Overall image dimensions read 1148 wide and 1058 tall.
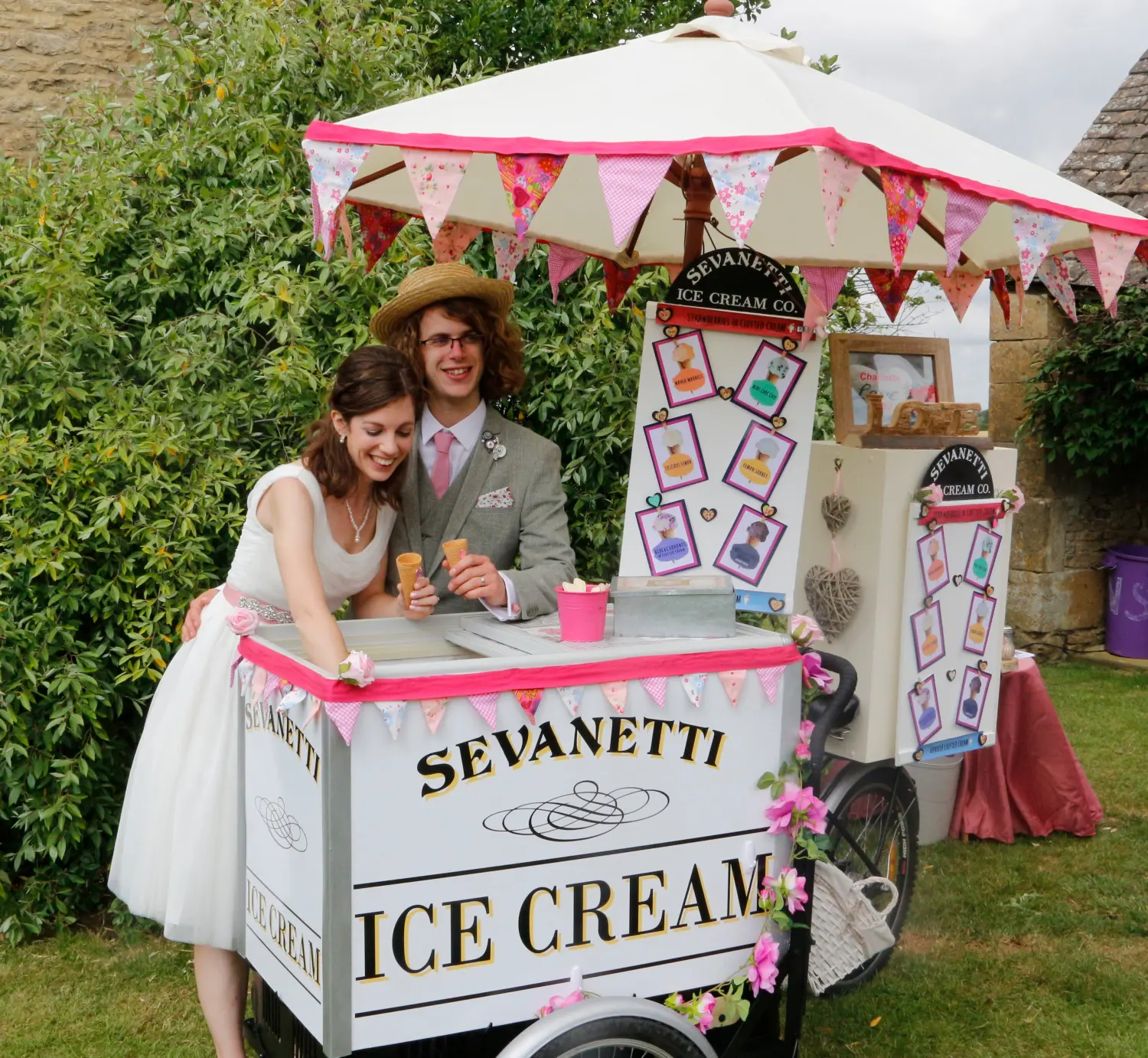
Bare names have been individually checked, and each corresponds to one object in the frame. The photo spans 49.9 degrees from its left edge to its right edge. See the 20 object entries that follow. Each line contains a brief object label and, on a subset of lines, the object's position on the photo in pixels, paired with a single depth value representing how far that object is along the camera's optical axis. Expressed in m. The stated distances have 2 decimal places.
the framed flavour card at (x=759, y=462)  3.44
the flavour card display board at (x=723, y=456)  3.44
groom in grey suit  3.16
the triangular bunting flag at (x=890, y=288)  4.28
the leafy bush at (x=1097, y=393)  8.35
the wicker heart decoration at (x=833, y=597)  3.49
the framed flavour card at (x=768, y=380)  3.46
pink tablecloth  5.11
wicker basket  3.27
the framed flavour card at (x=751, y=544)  3.45
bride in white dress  2.79
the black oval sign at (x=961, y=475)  3.47
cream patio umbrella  2.49
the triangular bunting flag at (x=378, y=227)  3.88
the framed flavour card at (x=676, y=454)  3.55
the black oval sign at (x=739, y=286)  3.46
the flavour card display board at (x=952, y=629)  3.48
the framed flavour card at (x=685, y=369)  3.54
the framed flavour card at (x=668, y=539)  3.56
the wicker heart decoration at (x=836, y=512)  3.52
